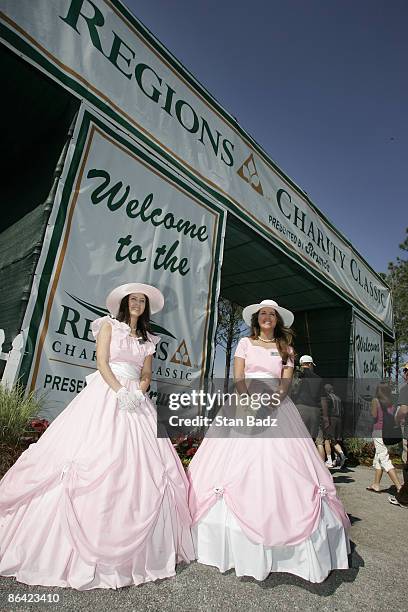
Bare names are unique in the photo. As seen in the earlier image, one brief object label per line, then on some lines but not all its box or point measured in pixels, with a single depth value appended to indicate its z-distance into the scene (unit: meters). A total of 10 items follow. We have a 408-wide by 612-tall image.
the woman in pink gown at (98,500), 2.06
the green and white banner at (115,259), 4.42
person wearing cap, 6.98
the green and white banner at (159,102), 4.68
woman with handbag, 5.96
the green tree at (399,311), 27.30
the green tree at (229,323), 20.19
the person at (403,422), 5.45
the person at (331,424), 8.07
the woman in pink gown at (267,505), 2.33
